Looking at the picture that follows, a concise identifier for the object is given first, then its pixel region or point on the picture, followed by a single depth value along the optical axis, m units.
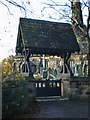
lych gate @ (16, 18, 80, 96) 9.98
